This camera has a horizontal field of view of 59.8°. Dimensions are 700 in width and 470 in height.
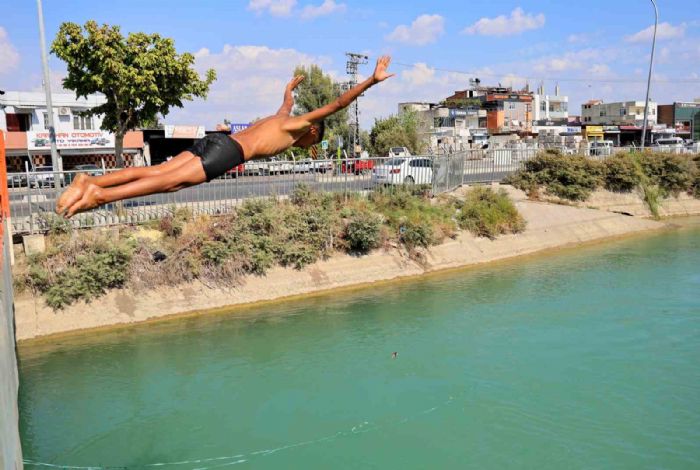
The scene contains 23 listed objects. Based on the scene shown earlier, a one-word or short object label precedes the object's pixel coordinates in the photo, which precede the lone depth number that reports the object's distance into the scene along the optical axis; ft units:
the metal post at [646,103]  115.84
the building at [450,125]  198.18
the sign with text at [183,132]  147.54
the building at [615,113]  296.98
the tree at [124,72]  58.70
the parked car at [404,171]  72.74
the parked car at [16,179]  48.85
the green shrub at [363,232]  61.00
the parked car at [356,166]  66.42
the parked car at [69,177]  55.39
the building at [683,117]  274.77
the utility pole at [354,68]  149.18
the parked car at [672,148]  116.98
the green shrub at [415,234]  65.26
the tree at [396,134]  169.37
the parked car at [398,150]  144.11
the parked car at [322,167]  63.31
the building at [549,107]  305.12
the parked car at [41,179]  49.21
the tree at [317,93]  192.07
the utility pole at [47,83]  56.03
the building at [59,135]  128.26
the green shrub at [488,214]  73.22
